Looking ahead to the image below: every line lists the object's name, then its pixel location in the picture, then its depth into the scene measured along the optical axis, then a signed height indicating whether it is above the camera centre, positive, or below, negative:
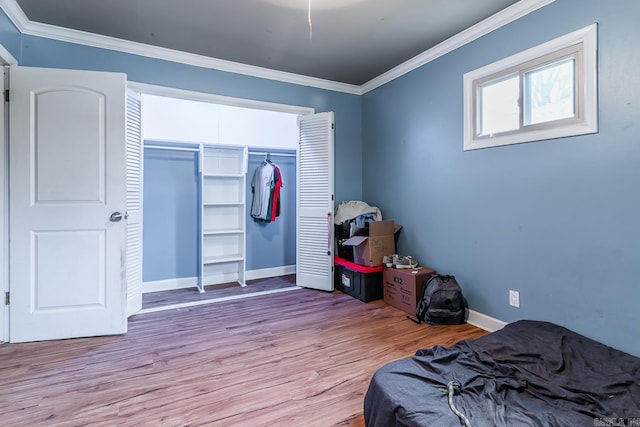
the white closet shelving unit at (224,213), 4.12 -0.03
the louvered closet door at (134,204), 2.96 +0.07
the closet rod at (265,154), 4.39 +0.85
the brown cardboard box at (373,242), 3.42 -0.35
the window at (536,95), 2.04 +0.92
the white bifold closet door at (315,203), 3.77 +0.11
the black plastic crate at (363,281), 3.41 -0.80
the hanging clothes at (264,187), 4.28 +0.34
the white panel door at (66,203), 2.41 +0.06
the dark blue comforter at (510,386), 1.28 -0.85
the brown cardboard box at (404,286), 2.98 -0.76
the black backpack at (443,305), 2.72 -0.83
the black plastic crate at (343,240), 3.83 -0.37
